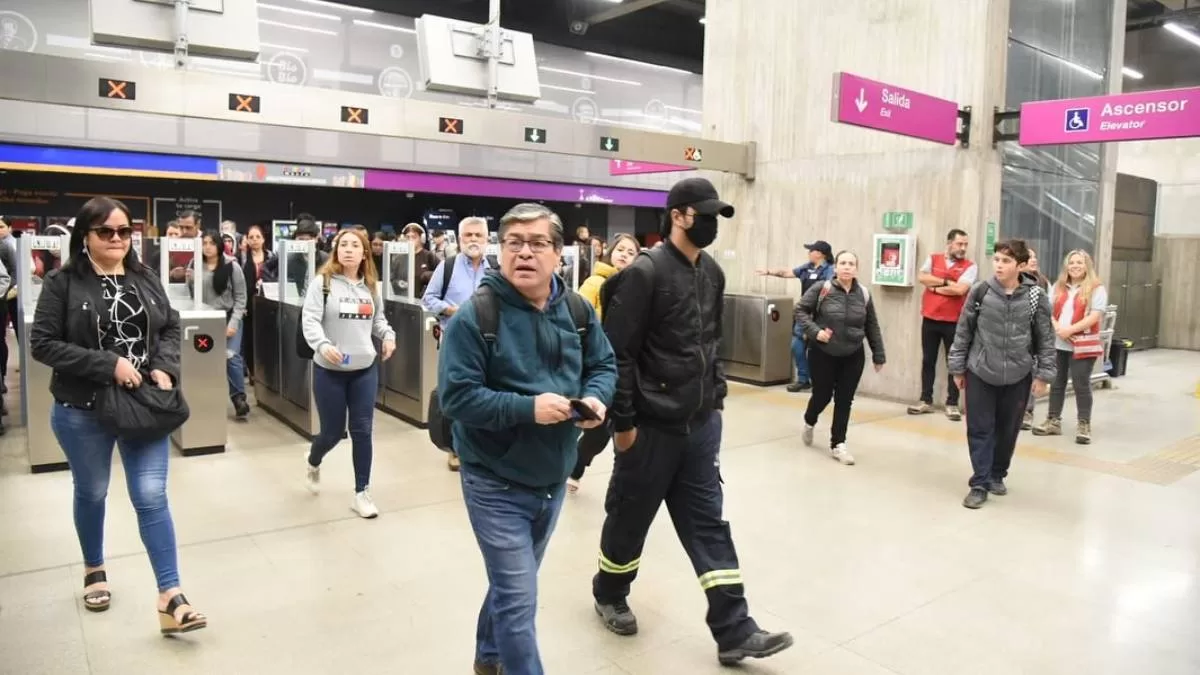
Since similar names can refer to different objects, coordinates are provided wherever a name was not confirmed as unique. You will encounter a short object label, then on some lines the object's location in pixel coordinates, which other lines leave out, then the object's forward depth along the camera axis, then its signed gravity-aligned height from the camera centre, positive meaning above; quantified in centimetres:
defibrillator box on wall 831 +18
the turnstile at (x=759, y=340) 946 -72
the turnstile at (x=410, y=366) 679 -82
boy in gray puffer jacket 489 -42
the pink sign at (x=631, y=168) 1059 +133
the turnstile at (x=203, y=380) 577 -80
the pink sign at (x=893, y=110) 657 +136
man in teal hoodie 219 -35
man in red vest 761 -20
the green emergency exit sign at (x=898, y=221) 838 +56
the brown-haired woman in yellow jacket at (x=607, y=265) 498 +3
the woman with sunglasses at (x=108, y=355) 291 -33
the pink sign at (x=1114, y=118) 614 +126
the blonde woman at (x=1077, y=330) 691 -38
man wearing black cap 291 -44
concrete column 790 +148
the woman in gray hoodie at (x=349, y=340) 434 -38
